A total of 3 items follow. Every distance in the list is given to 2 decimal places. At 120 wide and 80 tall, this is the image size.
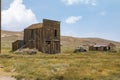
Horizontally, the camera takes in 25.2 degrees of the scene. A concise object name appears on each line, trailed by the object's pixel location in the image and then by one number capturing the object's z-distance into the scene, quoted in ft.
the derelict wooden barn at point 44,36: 183.73
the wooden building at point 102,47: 276.51
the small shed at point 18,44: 196.65
